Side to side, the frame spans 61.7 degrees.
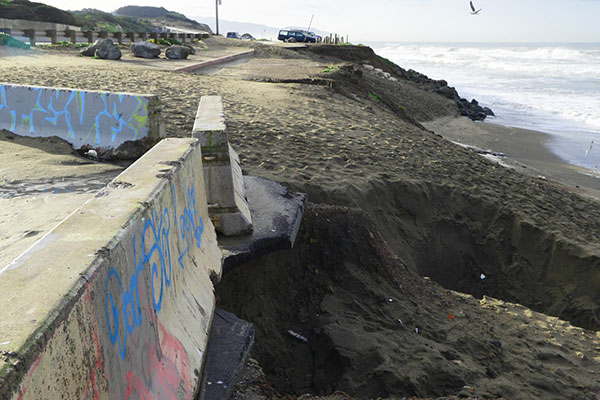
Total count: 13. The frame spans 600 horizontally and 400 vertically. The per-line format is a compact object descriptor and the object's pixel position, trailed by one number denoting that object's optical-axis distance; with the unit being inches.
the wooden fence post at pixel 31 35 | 770.5
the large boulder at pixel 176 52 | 772.0
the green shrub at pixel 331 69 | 704.5
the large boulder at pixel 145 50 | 761.0
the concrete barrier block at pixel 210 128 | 171.5
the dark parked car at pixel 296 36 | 1545.3
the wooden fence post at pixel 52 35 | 842.8
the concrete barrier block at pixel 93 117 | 247.8
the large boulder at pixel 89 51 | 719.1
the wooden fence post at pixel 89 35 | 949.3
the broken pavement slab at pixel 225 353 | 111.5
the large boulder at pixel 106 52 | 692.7
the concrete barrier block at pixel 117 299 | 57.7
